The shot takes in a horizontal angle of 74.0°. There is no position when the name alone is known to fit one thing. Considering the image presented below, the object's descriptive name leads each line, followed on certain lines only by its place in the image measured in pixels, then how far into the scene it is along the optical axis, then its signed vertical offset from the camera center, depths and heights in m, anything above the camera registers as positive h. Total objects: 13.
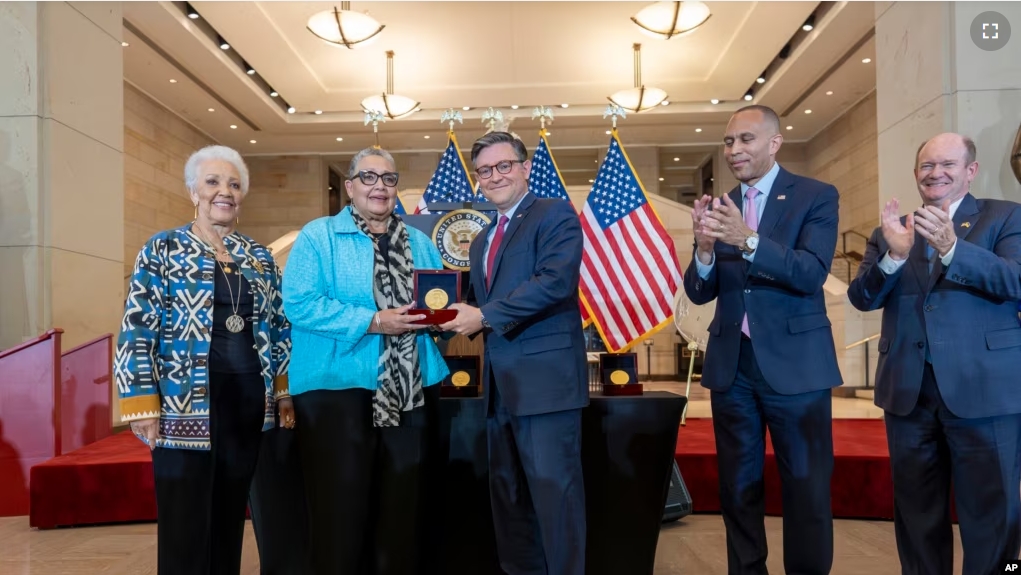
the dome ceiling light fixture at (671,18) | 8.73 +3.54
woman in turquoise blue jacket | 2.32 -0.33
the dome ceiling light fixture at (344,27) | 8.77 +3.51
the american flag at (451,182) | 5.80 +0.94
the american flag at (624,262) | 5.41 +0.22
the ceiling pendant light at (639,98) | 11.14 +3.16
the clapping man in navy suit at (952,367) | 2.29 -0.29
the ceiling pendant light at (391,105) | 11.18 +3.11
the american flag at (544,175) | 5.98 +1.01
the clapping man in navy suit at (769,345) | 2.26 -0.21
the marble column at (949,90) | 4.63 +1.42
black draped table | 2.84 -0.78
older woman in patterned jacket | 2.10 -0.23
